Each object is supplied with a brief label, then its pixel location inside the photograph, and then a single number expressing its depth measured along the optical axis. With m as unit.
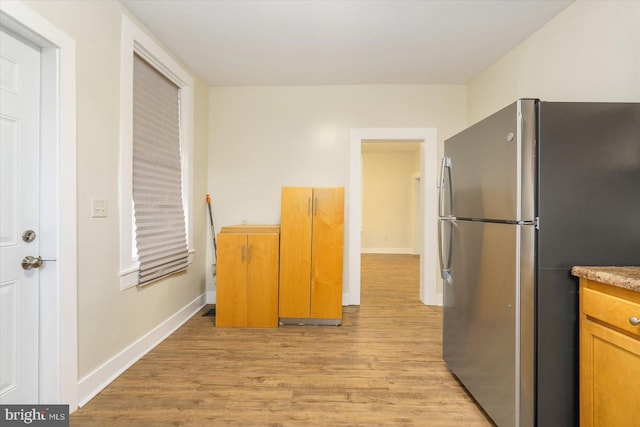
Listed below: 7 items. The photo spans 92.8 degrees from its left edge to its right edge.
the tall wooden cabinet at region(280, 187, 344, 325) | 3.13
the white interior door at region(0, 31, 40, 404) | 1.51
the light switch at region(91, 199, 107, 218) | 1.94
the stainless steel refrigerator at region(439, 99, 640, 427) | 1.38
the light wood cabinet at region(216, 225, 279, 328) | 3.07
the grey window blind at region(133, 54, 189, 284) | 2.47
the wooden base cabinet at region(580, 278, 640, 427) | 1.12
